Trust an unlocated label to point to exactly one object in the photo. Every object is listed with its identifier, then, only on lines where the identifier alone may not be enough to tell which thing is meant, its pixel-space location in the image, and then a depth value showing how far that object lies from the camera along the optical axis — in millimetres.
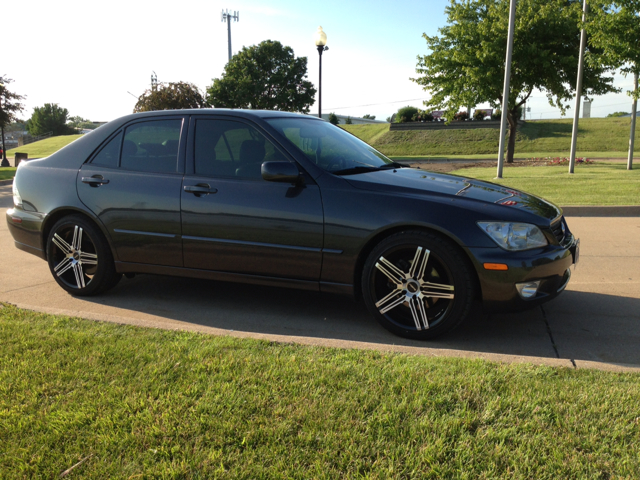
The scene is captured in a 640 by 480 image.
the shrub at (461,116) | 47594
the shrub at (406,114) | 49719
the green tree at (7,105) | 30402
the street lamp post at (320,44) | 17109
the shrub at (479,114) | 47438
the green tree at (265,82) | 52312
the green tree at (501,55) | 25125
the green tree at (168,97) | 40188
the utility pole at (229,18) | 54422
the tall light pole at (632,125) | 20272
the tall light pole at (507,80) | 17047
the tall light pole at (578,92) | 18927
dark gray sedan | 3830
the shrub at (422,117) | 48594
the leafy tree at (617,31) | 16156
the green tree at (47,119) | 108438
